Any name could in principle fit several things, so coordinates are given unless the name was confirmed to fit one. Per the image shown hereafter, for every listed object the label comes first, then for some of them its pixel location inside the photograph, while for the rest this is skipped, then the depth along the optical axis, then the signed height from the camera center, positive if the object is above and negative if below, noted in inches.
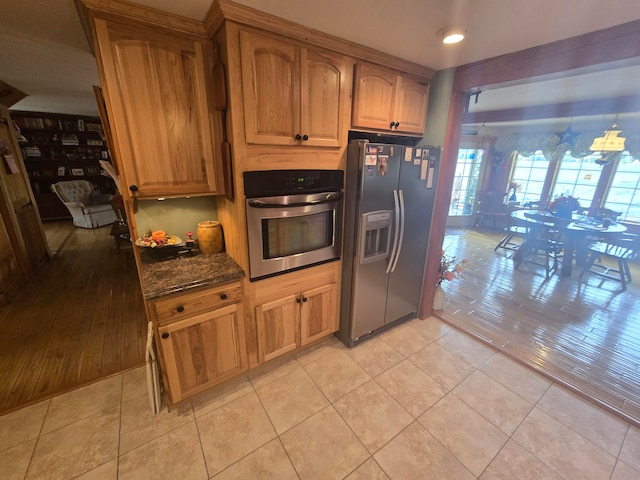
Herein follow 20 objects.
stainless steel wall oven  64.5 -14.8
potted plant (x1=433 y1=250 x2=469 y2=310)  108.7 -44.0
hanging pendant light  138.1 +13.0
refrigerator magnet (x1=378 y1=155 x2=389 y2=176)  75.1 -0.5
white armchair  221.5 -39.5
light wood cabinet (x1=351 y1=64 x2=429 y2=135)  75.2 +18.3
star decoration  185.3 +21.0
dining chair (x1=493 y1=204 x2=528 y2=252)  185.9 -50.7
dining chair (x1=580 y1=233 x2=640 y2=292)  140.3 -45.9
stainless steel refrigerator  75.9 -20.7
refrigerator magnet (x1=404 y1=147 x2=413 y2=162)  79.7 +2.8
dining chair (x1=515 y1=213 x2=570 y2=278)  157.2 -44.9
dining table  142.6 -32.4
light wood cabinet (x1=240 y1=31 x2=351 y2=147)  58.7 +16.2
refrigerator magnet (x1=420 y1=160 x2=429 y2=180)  85.2 -1.5
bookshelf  231.9 +5.5
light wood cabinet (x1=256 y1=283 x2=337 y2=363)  76.1 -47.1
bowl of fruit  70.4 -21.3
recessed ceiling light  58.9 +28.7
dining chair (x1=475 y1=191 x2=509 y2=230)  254.4 -39.4
